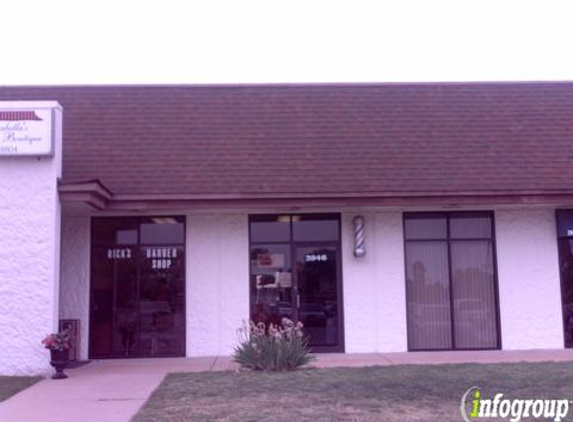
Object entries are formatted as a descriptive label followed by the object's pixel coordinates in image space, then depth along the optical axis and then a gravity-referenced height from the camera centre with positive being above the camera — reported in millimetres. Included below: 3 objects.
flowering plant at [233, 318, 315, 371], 12242 -1001
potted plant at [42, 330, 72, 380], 12547 -956
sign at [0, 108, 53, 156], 13406 +3167
